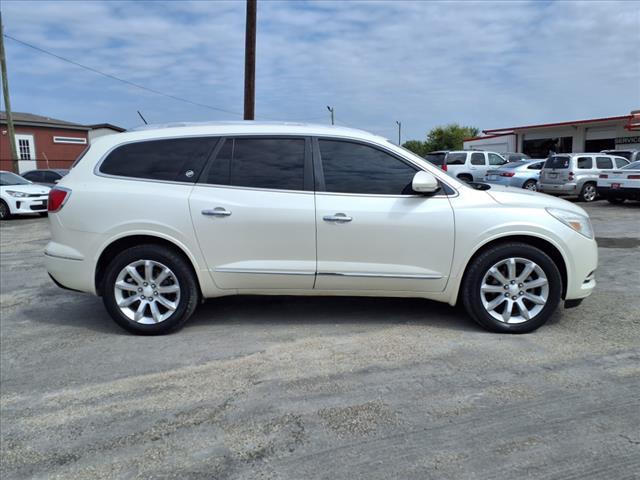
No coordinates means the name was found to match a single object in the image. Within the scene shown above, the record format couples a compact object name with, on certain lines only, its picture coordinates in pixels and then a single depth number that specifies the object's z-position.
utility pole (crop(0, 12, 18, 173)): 24.09
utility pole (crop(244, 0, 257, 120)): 13.28
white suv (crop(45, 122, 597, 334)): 4.34
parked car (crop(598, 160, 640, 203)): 15.48
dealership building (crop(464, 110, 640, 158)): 30.75
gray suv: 17.64
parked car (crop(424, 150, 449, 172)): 21.48
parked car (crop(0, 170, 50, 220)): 15.03
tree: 63.28
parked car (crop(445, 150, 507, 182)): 21.50
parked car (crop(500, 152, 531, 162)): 27.45
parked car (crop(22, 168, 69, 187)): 19.08
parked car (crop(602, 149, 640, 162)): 20.21
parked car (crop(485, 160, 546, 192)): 19.31
